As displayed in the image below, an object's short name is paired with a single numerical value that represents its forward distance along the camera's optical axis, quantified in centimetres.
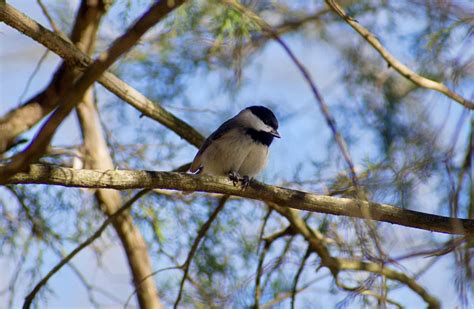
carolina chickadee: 937
